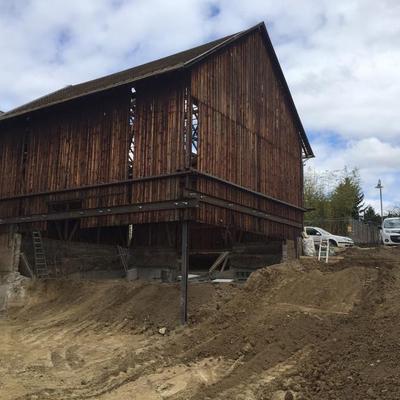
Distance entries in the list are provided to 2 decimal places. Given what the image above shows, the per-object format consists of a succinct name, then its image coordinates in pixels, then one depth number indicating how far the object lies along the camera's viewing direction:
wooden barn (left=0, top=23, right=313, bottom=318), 17.14
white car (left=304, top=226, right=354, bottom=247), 32.23
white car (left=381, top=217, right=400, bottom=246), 30.27
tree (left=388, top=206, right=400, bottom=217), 66.33
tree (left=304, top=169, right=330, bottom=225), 49.78
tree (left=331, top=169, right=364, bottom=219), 50.41
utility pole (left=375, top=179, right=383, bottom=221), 56.75
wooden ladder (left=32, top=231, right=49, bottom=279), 22.06
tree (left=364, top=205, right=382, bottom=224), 59.28
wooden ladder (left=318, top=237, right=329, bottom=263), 21.34
